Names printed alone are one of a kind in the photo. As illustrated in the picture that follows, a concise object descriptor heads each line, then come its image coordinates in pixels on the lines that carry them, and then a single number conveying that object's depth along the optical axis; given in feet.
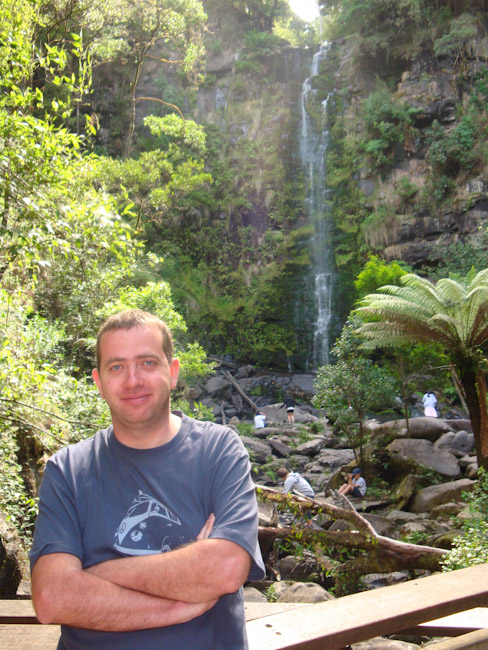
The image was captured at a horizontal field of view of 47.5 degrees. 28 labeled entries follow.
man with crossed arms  4.24
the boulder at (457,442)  38.78
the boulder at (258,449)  43.76
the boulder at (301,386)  70.23
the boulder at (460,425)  43.84
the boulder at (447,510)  28.43
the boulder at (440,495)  30.30
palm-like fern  29.53
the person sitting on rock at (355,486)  33.55
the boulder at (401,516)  28.91
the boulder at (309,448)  46.09
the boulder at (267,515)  21.50
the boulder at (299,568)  22.13
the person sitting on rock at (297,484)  26.12
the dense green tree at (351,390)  38.70
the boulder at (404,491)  31.84
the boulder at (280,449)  45.80
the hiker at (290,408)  58.49
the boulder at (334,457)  43.24
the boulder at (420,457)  35.01
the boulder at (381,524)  26.86
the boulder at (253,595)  18.51
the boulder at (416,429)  41.27
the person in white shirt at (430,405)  50.39
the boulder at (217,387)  66.99
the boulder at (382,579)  21.75
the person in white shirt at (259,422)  54.80
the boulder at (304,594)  17.00
